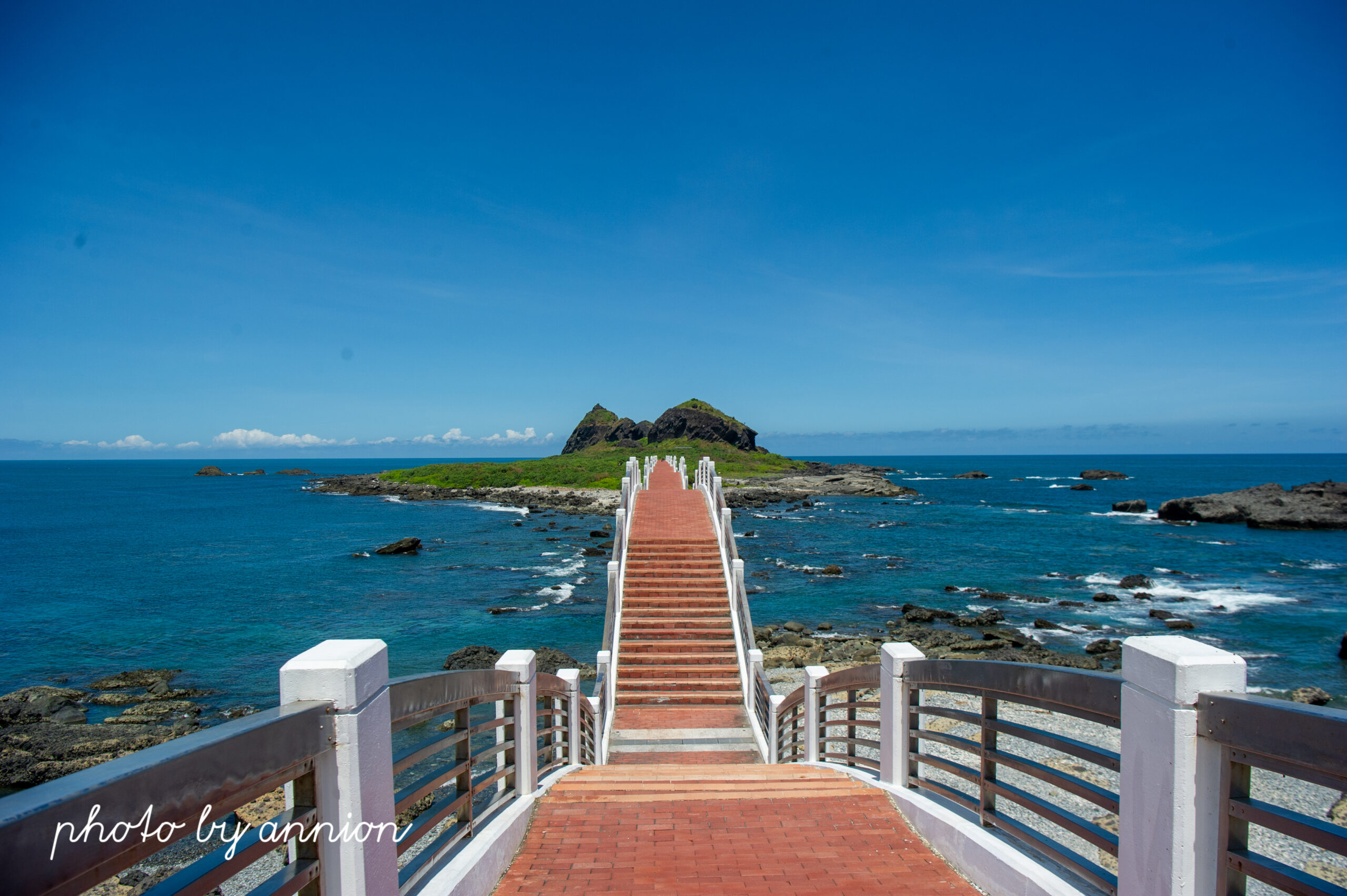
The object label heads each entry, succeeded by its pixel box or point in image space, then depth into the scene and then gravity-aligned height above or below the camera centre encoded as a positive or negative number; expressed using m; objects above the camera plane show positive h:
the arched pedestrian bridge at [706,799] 1.87 -1.63
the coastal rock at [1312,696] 16.20 -6.22
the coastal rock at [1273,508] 52.41 -5.48
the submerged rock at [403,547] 40.88 -6.13
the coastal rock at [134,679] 19.45 -6.75
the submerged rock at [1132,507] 64.12 -6.23
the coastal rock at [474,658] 19.27 -6.19
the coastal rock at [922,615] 25.55 -6.55
